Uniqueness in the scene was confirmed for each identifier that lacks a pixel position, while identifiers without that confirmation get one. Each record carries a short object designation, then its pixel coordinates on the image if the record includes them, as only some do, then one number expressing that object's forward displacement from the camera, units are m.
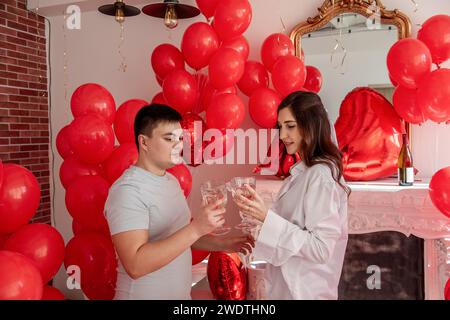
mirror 2.81
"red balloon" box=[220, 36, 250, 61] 2.64
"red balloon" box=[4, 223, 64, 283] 1.81
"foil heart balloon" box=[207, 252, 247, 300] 2.63
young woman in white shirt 1.40
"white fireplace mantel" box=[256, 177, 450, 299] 2.41
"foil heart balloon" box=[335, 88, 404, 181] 2.63
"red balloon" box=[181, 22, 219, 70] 2.53
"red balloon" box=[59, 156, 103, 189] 2.37
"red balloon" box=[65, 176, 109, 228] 2.15
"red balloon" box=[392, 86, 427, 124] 2.41
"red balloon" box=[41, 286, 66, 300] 1.93
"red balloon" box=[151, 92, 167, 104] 2.87
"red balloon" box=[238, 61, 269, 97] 2.71
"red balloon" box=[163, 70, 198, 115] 2.60
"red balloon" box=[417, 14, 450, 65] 2.24
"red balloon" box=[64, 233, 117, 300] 2.14
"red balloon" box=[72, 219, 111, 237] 2.26
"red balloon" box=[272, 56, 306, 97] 2.47
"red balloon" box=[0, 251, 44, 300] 1.32
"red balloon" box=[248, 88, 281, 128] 2.55
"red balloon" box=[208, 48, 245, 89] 2.43
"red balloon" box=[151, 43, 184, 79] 2.77
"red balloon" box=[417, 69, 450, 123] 2.09
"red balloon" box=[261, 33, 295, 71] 2.67
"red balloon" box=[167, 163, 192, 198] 2.34
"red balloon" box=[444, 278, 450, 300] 1.59
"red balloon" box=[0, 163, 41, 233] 1.74
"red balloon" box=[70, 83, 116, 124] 2.31
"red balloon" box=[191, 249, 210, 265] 2.52
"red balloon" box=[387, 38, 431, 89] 2.17
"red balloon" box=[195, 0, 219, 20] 2.63
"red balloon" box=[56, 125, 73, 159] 2.50
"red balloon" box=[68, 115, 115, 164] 2.18
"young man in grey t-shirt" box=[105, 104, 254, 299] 1.30
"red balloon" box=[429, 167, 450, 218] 1.92
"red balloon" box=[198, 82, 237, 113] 2.58
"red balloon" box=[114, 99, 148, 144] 2.36
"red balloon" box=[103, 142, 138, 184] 2.23
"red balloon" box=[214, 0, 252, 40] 2.48
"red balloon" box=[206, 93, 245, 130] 2.45
